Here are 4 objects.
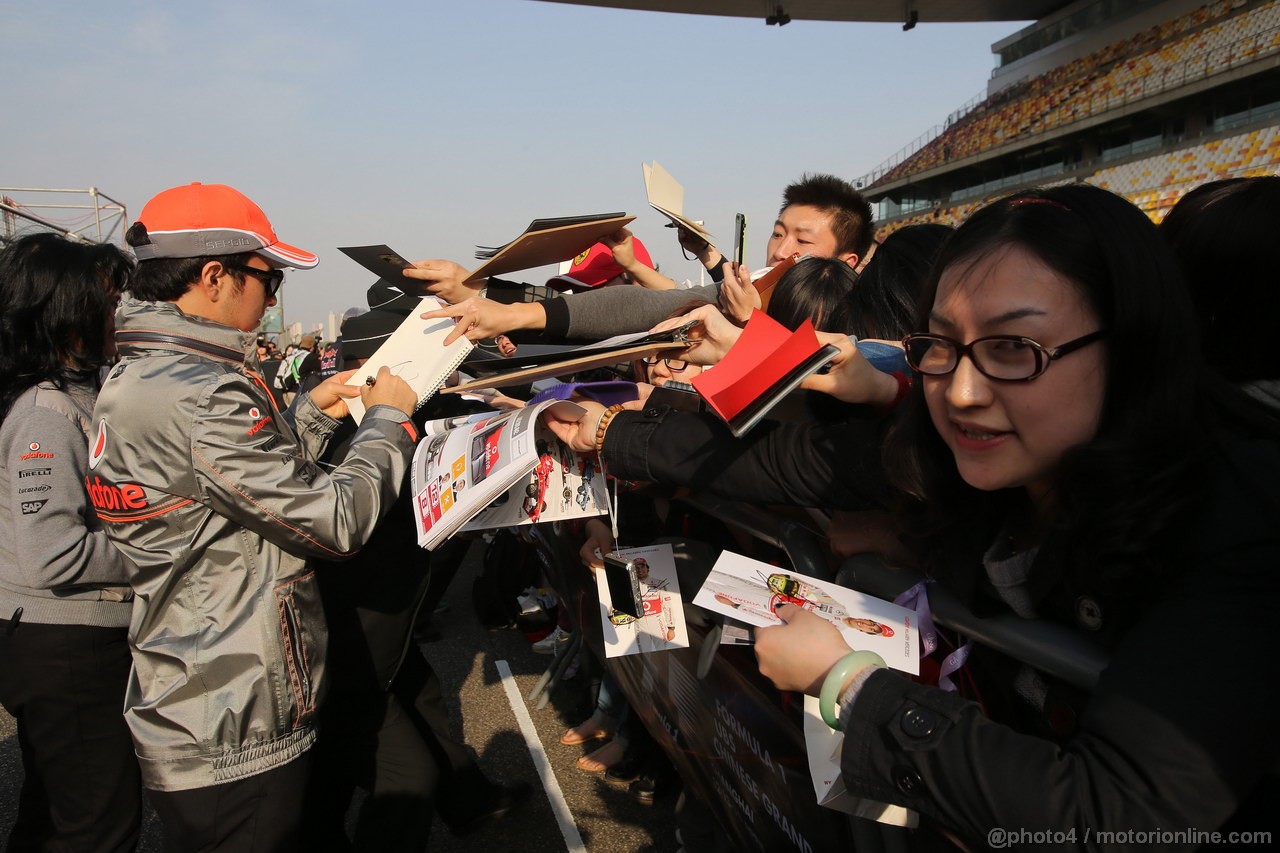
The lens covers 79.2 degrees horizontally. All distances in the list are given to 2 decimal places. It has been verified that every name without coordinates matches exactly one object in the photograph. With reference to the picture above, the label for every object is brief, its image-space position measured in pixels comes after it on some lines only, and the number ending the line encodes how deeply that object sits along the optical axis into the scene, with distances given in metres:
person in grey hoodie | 2.19
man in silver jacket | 1.72
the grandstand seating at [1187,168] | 19.16
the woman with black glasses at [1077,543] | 0.87
